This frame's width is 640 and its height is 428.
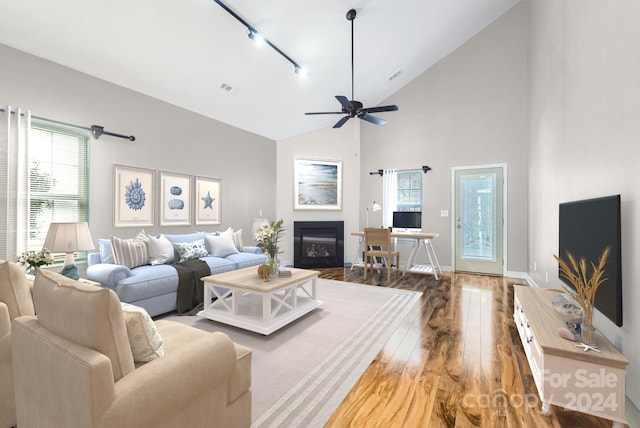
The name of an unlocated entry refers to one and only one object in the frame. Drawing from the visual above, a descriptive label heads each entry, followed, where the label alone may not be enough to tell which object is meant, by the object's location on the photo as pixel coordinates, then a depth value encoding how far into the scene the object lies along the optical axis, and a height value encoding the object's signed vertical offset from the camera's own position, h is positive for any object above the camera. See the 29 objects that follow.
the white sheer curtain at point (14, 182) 2.74 +0.29
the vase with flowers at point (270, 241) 3.02 -0.31
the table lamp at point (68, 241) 2.53 -0.27
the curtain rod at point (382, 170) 5.87 +0.94
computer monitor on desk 5.77 -0.15
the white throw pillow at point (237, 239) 4.82 -0.46
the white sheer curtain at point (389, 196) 6.21 +0.39
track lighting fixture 2.96 +2.17
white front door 5.30 -0.11
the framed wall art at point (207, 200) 4.73 +0.21
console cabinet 1.48 -0.90
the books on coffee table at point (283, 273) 3.14 -0.69
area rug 1.68 -1.17
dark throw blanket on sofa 3.29 -0.91
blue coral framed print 3.69 +0.21
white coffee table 2.67 -1.01
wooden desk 5.05 -0.79
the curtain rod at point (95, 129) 3.10 +1.00
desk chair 5.02 -0.52
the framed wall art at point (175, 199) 4.22 +0.20
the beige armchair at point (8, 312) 1.42 -0.55
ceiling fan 3.59 +1.40
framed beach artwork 6.34 +0.66
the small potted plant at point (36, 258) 2.36 -0.41
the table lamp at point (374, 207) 5.96 +0.14
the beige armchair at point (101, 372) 0.96 -0.63
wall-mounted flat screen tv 1.67 -0.17
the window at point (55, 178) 3.01 +0.38
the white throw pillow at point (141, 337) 1.21 -0.55
